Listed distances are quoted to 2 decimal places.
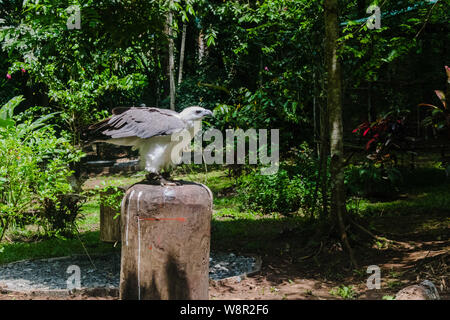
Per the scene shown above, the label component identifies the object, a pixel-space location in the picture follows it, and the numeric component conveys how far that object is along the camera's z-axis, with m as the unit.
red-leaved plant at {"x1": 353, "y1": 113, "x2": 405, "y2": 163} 8.08
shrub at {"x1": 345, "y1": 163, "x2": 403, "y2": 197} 7.93
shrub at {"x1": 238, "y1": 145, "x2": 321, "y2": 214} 8.05
